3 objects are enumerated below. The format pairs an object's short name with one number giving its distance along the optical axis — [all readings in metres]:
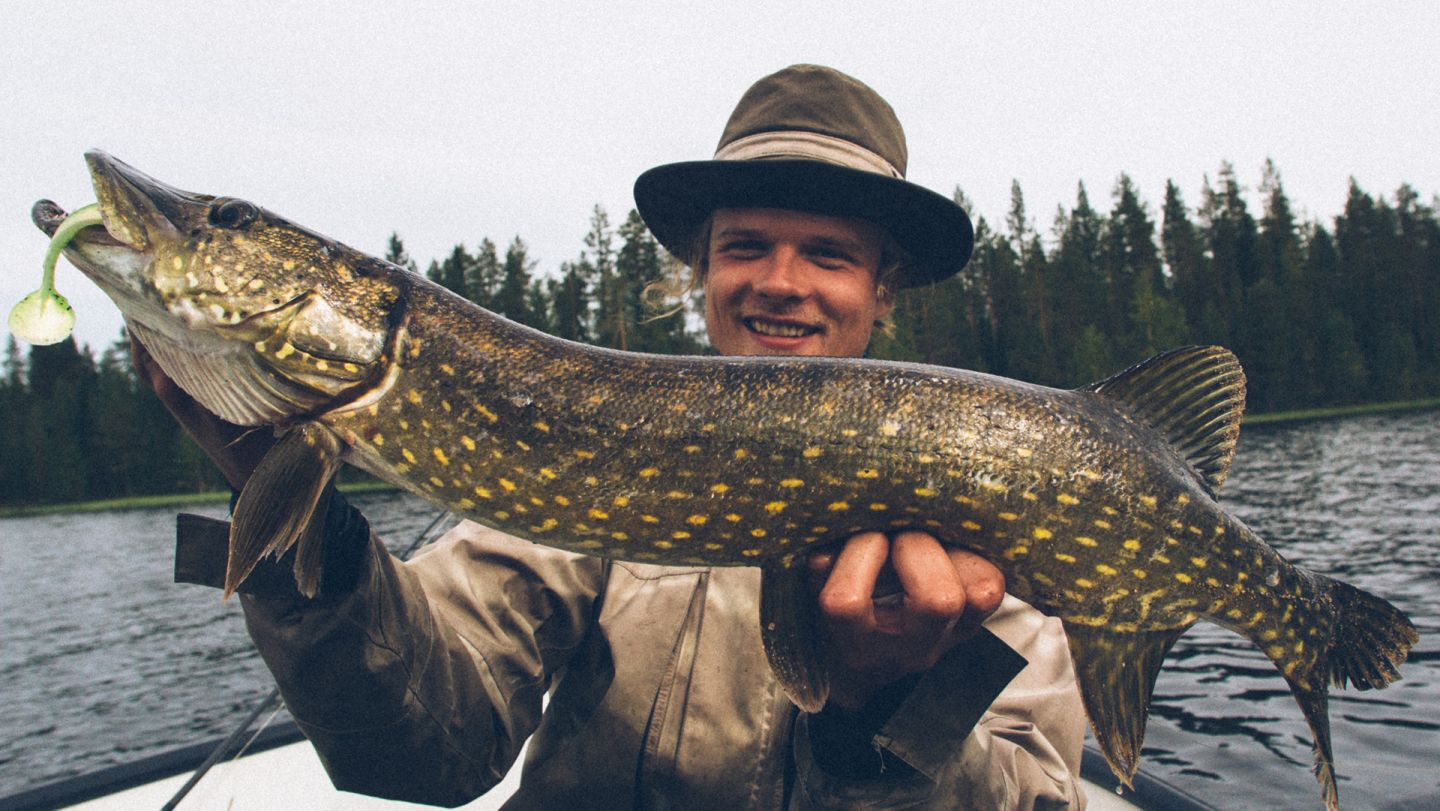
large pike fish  0.48
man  0.49
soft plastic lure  0.45
